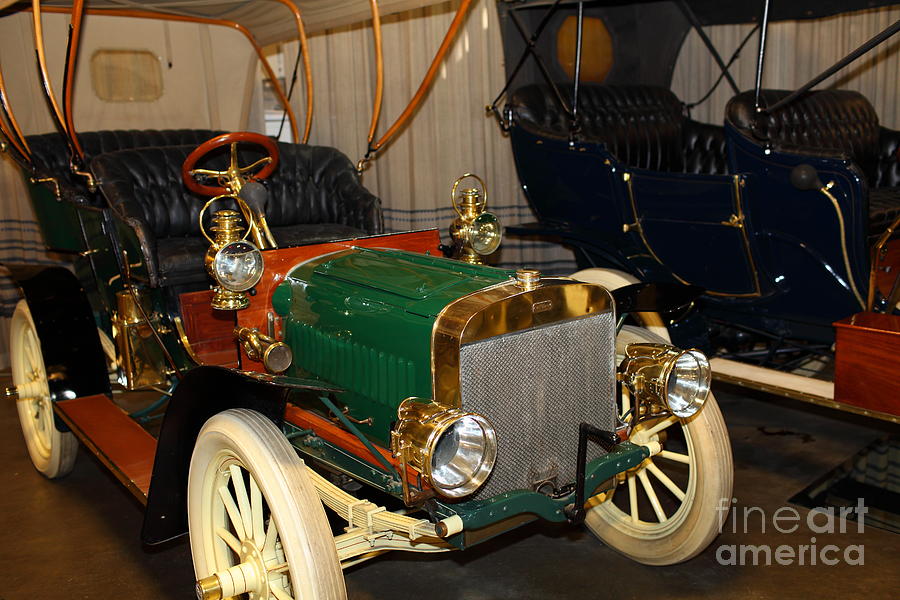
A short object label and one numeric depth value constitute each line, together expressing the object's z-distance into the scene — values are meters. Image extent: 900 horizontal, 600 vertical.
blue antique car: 3.26
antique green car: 1.92
